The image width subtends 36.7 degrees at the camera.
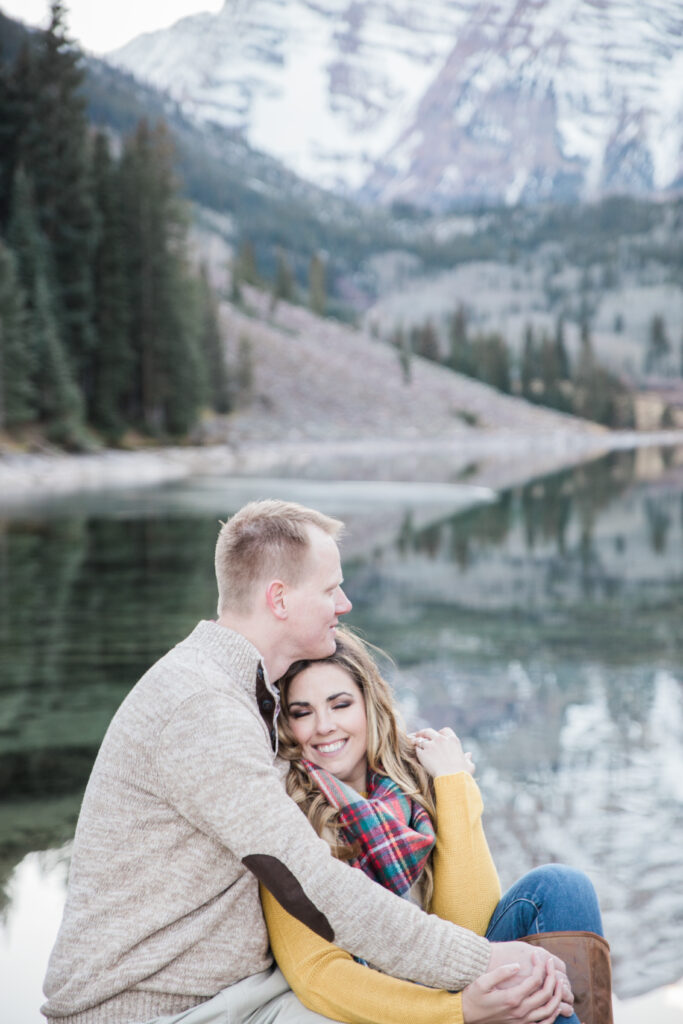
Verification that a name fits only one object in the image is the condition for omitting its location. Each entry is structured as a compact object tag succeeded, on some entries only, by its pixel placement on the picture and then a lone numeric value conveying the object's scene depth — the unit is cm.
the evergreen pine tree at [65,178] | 3962
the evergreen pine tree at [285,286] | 9231
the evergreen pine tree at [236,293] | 7875
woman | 211
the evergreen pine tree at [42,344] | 3375
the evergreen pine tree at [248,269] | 8856
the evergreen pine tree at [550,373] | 10944
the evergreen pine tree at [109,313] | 3950
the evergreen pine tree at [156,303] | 4331
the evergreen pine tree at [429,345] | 10869
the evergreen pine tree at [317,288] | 10012
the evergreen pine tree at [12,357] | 3139
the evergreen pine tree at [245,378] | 5653
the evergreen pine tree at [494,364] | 10731
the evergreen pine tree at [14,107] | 4106
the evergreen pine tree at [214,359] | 5372
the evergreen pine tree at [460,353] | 10850
